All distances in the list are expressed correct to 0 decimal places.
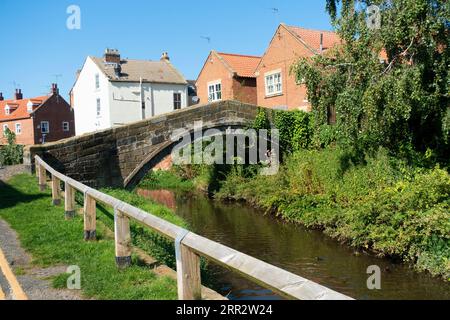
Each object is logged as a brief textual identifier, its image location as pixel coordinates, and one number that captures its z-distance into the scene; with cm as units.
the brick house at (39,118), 4762
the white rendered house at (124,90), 3634
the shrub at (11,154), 2240
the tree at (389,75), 1134
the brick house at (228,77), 3098
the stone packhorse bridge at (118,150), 1385
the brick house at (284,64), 2567
